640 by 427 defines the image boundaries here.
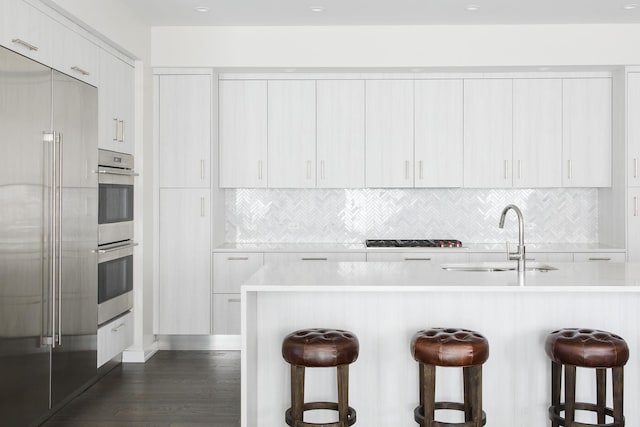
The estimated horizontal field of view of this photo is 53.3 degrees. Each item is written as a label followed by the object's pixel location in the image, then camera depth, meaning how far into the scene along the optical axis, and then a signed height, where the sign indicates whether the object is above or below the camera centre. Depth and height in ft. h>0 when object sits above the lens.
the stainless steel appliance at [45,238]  10.55 -0.50
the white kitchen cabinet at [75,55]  12.60 +3.29
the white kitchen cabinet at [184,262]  18.13 -1.45
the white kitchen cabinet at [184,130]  18.13 +2.31
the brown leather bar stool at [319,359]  9.66 -2.25
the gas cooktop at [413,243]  18.53 -0.94
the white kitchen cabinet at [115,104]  14.79 +2.63
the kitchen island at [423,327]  11.07 -2.18
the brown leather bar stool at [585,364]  9.55 -2.31
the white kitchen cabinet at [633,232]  17.87 -0.57
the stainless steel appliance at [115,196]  14.69 +0.36
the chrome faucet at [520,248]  10.97 -0.64
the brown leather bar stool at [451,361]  9.42 -2.22
